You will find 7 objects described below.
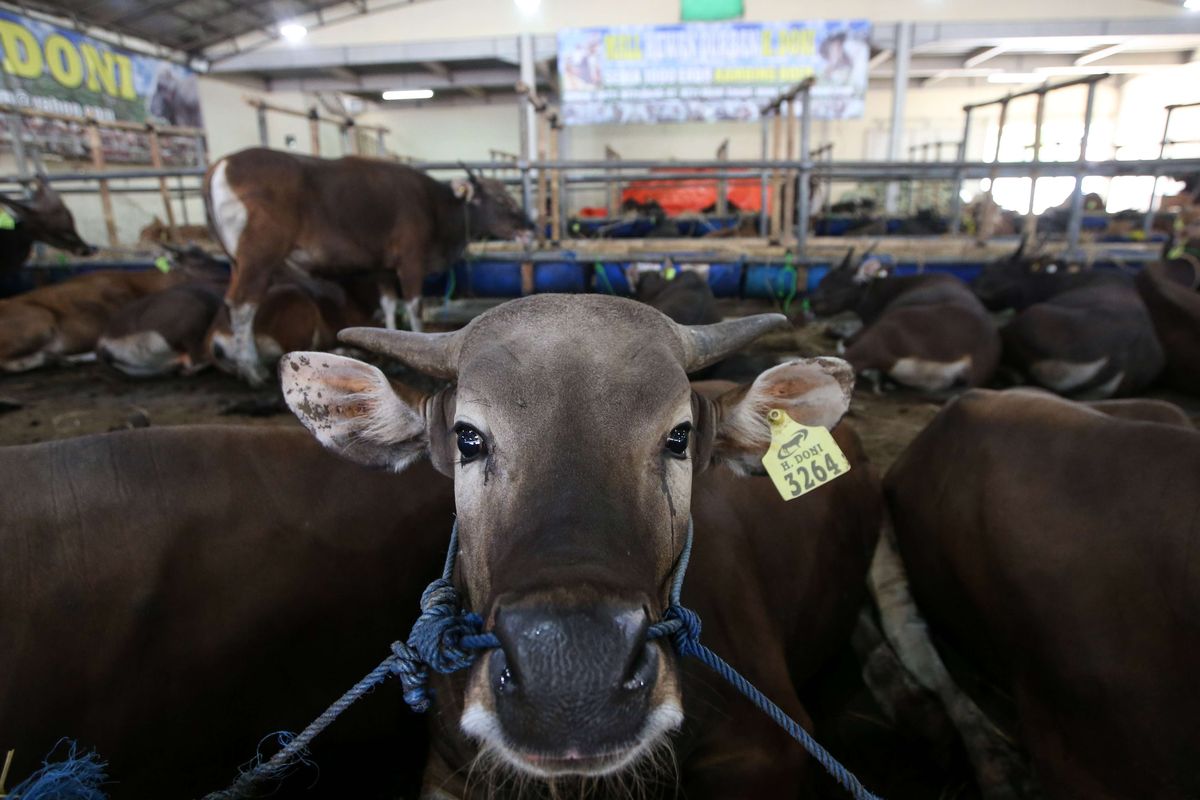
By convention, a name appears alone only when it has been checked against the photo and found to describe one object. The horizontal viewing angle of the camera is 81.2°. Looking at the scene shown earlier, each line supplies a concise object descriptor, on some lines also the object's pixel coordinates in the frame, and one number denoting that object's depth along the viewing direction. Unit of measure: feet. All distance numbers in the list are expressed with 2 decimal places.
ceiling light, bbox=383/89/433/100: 86.33
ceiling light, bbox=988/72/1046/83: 84.99
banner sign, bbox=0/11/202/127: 49.80
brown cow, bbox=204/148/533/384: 22.21
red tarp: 77.36
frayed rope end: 4.17
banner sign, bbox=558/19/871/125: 56.65
